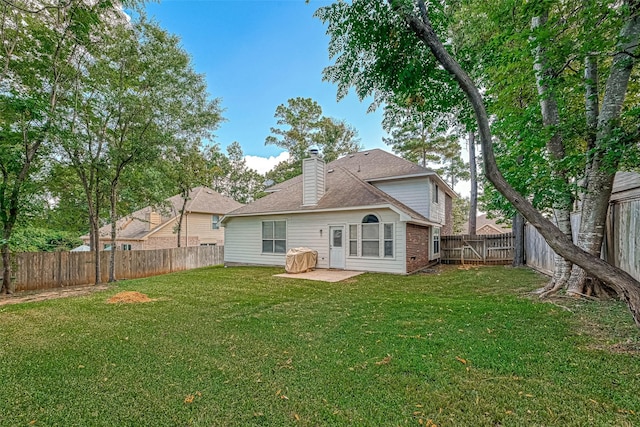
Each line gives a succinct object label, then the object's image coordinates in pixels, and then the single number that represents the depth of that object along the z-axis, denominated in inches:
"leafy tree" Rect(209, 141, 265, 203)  1350.9
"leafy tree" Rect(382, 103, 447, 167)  889.5
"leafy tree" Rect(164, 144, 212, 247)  588.6
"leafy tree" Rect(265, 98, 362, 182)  1027.9
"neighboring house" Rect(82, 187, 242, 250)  761.6
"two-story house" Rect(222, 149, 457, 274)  424.2
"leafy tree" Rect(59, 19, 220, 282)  367.2
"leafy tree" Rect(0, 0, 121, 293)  285.0
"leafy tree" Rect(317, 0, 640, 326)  164.4
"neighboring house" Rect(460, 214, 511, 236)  1396.4
